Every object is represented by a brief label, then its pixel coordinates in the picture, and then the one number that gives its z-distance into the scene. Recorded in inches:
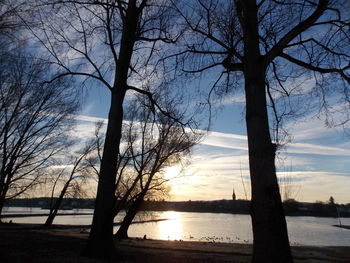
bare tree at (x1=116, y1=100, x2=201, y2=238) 840.3
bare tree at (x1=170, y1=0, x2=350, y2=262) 195.3
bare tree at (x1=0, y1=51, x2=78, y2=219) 704.3
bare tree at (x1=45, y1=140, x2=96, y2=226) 1262.3
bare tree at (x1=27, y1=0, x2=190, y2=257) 303.0
